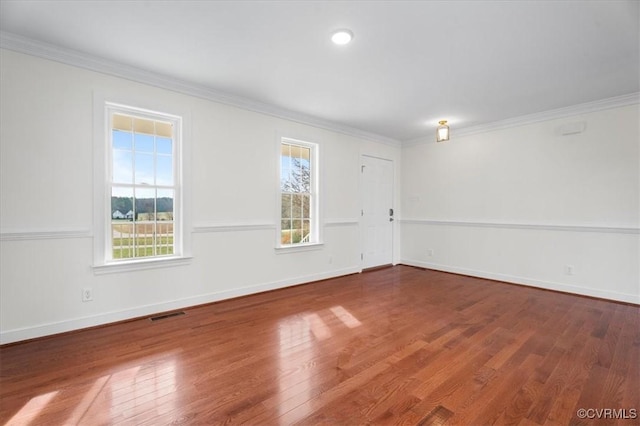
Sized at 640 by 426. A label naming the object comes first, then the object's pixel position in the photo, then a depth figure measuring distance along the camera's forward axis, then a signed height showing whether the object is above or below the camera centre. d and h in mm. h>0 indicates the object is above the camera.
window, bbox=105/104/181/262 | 3234 +319
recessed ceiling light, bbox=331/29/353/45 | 2517 +1484
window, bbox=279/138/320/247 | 4715 +314
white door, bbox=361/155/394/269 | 5848 +19
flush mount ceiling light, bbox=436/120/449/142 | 4527 +1180
